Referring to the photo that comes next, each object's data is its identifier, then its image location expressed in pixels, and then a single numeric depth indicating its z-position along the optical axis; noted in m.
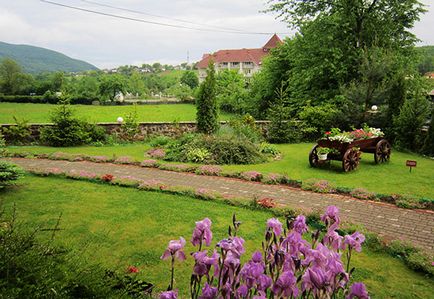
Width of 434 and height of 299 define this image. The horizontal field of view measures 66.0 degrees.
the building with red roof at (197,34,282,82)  81.06
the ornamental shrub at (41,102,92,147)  13.27
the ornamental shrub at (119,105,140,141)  14.64
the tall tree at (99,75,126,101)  47.06
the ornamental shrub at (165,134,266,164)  10.79
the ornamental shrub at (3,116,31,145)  13.16
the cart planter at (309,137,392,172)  9.19
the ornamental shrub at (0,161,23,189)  6.67
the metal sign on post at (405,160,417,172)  9.10
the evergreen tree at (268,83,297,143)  15.34
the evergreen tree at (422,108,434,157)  12.51
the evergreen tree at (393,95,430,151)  13.15
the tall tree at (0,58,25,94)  45.21
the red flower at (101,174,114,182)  7.84
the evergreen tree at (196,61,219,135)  13.35
